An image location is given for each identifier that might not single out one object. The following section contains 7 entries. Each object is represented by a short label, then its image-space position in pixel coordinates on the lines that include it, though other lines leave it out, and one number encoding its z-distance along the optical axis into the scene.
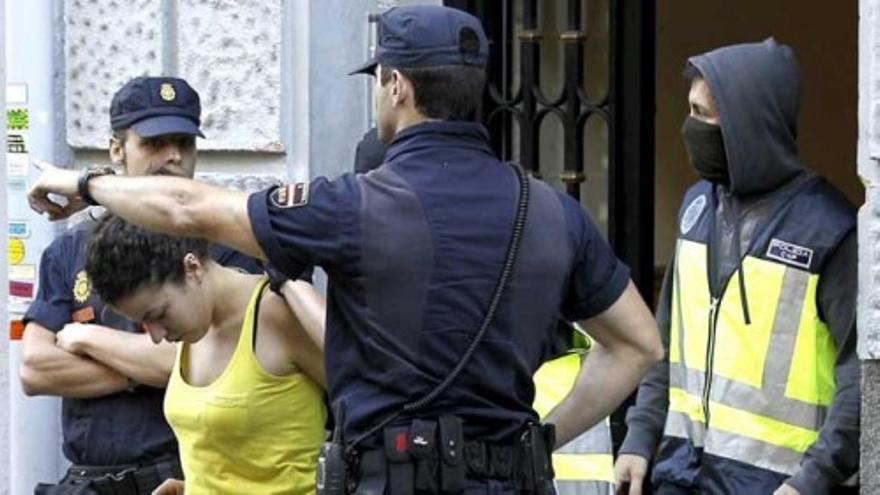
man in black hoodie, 7.83
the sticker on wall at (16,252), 10.87
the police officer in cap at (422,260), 6.65
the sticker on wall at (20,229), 10.85
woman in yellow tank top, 7.47
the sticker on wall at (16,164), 10.85
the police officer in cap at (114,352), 8.65
